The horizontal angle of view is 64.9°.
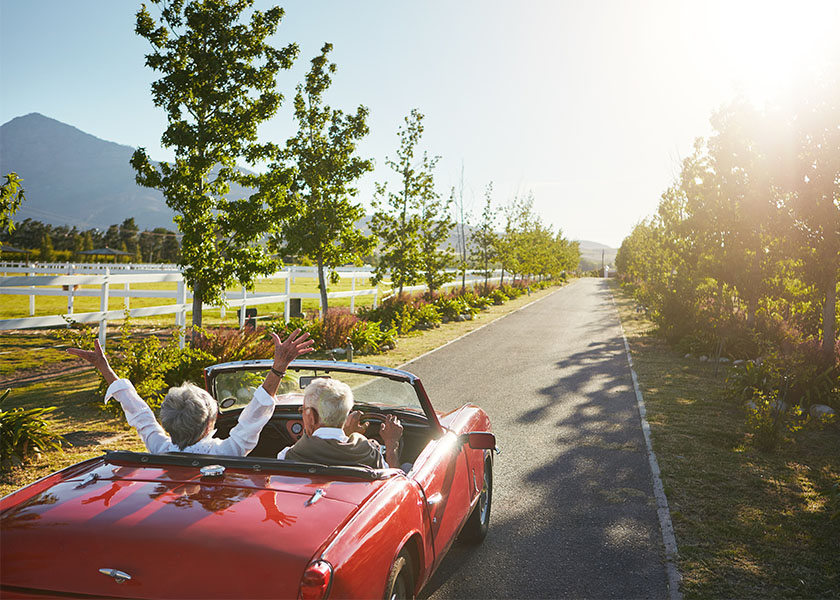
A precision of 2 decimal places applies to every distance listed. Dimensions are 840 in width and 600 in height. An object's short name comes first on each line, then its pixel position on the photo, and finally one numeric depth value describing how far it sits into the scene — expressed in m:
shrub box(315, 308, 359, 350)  15.02
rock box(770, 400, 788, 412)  8.12
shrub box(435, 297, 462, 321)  24.47
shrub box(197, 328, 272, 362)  10.14
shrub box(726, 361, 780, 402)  9.82
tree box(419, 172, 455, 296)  23.52
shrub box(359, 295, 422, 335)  19.22
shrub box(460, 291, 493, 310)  28.69
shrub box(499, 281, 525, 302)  38.94
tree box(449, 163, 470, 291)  32.41
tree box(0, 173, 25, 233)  6.12
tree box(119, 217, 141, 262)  100.32
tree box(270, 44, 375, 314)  15.88
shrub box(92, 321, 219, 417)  8.09
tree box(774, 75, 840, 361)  10.70
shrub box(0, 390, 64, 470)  6.07
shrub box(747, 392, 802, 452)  7.58
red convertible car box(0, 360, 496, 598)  2.16
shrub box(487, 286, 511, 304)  34.66
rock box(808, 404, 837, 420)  9.03
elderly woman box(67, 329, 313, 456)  3.05
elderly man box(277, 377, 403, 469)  3.11
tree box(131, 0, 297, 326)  10.94
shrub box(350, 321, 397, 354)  15.14
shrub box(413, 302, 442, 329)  21.41
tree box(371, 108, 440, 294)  21.73
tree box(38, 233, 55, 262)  64.69
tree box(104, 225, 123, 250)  97.12
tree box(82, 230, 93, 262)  83.56
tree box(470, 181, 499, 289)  33.47
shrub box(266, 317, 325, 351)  14.77
